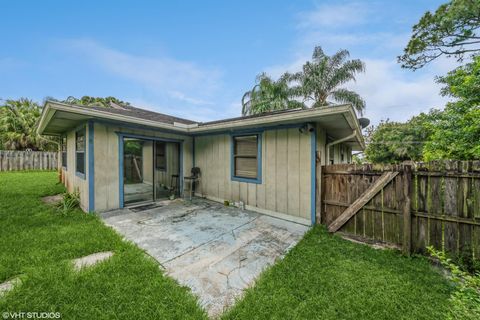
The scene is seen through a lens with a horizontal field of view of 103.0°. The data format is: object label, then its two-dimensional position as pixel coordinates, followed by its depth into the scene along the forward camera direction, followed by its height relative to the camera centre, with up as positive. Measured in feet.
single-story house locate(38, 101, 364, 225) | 13.80 +0.61
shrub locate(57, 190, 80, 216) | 14.67 -3.56
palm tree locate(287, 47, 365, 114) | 42.91 +18.82
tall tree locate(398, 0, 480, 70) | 23.99 +17.29
